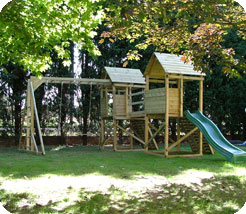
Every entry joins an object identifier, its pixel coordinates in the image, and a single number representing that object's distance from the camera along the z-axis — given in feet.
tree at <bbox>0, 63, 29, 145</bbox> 56.65
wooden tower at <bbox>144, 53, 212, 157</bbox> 39.14
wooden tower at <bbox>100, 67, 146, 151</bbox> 49.19
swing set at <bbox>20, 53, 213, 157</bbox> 39.86
